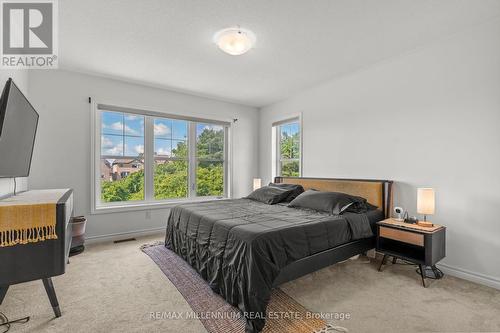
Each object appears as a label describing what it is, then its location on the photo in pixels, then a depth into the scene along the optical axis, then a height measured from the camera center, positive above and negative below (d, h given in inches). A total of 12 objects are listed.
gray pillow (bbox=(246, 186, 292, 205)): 138.7 -18.1
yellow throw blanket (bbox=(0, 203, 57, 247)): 59.4 -15.3
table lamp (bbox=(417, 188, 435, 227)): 95.9 -14.9
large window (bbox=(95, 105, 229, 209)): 152.5 +5.0
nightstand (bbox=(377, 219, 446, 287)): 90.3 -31.6
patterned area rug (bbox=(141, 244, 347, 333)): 66.7 -46.3
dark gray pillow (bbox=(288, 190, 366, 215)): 109.5 -17.7
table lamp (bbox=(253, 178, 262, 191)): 185.2 -14.1
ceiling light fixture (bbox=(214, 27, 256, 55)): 94.2 +51.4
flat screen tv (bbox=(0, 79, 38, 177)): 69.8 +11.4
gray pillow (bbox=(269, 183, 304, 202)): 144.7 -14.9
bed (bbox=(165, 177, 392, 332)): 70.1 -28.1
